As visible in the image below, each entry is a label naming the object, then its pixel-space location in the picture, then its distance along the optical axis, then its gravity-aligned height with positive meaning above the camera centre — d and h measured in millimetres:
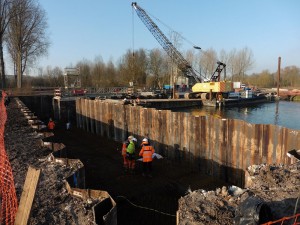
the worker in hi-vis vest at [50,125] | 16656 -2163
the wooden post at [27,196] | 3947 -1644
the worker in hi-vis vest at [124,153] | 9848 -2374
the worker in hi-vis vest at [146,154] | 9109 -2215
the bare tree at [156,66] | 63281 +5905
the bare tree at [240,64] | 79750 +7881
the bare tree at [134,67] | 55375 +5043
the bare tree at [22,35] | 40969 +9149
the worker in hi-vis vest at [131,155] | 9516 -2368
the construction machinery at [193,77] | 44044 +2960
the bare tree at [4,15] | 38562 +11402
